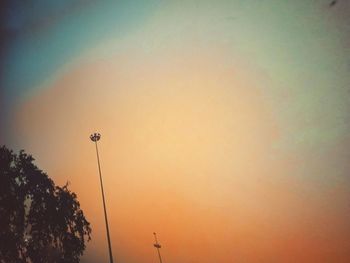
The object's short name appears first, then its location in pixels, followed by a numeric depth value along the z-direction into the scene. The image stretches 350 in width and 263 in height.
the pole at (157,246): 53.19
